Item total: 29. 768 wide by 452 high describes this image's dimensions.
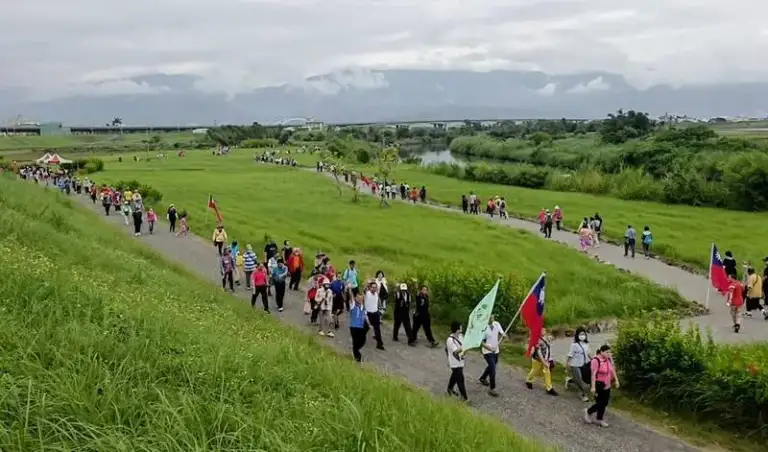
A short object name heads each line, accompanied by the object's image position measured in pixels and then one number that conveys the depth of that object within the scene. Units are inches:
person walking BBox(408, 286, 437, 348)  636.7
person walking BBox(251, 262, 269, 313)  690.2
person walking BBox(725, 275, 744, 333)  705.0
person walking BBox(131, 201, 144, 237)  1145.4
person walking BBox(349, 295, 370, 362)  577.9
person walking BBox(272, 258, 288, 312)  713.6
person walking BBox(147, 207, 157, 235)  1167.6
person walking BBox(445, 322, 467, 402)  484.4
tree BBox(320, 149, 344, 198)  2040.8
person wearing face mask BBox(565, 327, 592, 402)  506.3
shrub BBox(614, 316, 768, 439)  470.0
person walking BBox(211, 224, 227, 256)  944.3
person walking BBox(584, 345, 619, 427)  458.0
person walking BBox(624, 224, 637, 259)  1119.0
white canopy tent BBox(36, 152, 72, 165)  2596.0
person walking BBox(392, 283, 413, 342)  642.2
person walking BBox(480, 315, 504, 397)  518.5
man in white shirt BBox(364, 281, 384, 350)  613.3
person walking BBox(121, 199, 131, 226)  1267.2
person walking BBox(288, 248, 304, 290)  815.7
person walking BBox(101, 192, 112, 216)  1386.6
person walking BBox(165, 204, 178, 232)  1182.3
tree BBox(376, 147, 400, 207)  1979.1
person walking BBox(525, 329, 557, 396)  531.5
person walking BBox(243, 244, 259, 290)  781.3
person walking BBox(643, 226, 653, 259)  1123.3
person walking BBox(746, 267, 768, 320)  766.5
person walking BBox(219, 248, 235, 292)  782.5
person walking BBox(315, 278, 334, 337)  653.3
